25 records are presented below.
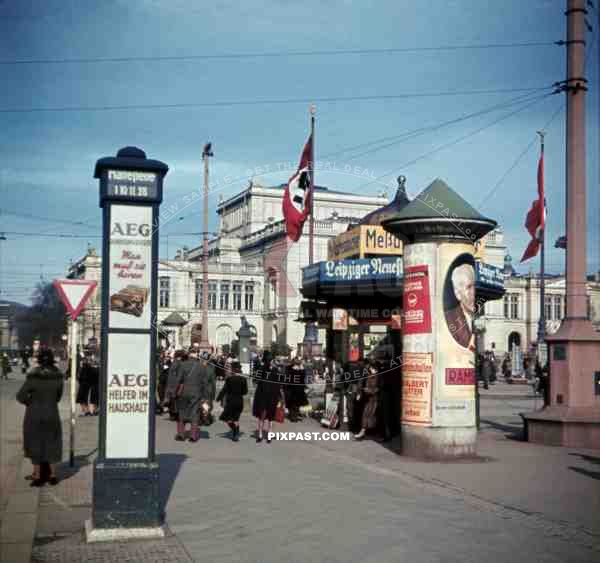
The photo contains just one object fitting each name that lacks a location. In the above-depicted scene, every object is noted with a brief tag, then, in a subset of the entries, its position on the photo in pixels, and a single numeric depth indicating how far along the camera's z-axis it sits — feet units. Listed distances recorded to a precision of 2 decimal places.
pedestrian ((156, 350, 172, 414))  80.64
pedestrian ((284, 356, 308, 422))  73.46
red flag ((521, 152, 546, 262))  72.79
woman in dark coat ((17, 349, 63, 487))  36.91
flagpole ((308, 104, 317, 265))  88.19
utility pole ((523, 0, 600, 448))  52.60
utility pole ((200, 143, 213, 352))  131.11
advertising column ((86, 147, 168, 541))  26.84
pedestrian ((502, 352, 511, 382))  189.81
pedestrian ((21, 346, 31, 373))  107.45
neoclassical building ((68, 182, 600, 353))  191.31
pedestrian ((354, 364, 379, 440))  58.03
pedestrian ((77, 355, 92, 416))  76.54
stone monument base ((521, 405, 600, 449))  52.01
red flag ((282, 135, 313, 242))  78.64
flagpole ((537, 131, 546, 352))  75.95
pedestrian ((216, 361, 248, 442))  57.62
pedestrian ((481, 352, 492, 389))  143.44
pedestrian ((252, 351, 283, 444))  56.95
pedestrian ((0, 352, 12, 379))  112.00
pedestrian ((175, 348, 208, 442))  56.59
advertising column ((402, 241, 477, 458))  46.96
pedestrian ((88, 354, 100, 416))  76.84
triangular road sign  42.80
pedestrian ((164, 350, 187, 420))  62.24
